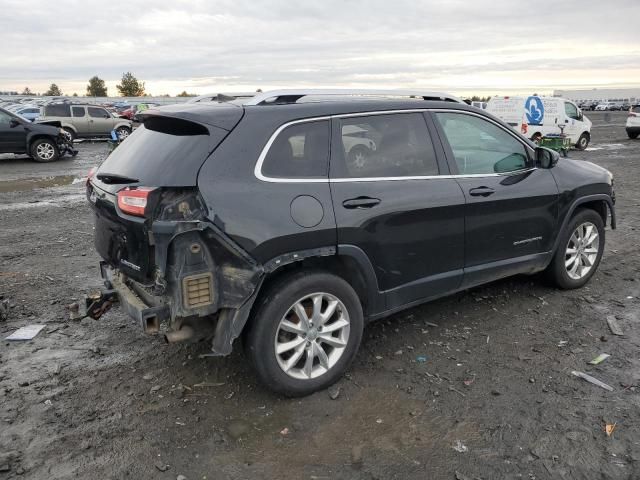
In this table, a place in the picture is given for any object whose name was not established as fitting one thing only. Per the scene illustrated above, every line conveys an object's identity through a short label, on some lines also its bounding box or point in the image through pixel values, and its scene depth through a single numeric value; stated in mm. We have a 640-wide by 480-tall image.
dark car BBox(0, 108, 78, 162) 16016
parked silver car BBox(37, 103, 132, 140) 23828
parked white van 19109
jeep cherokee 3096
